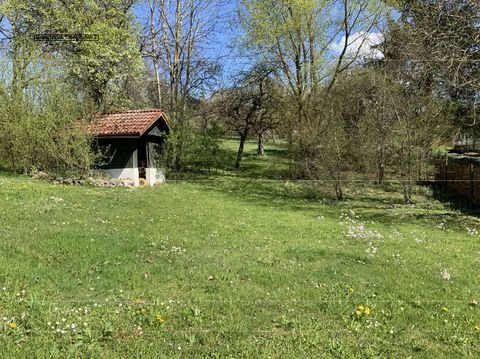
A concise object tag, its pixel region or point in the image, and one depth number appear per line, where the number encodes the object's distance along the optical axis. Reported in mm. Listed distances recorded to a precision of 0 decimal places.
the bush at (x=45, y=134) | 16312
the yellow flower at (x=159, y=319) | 3941
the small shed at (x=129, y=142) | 18922
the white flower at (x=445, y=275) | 5980
